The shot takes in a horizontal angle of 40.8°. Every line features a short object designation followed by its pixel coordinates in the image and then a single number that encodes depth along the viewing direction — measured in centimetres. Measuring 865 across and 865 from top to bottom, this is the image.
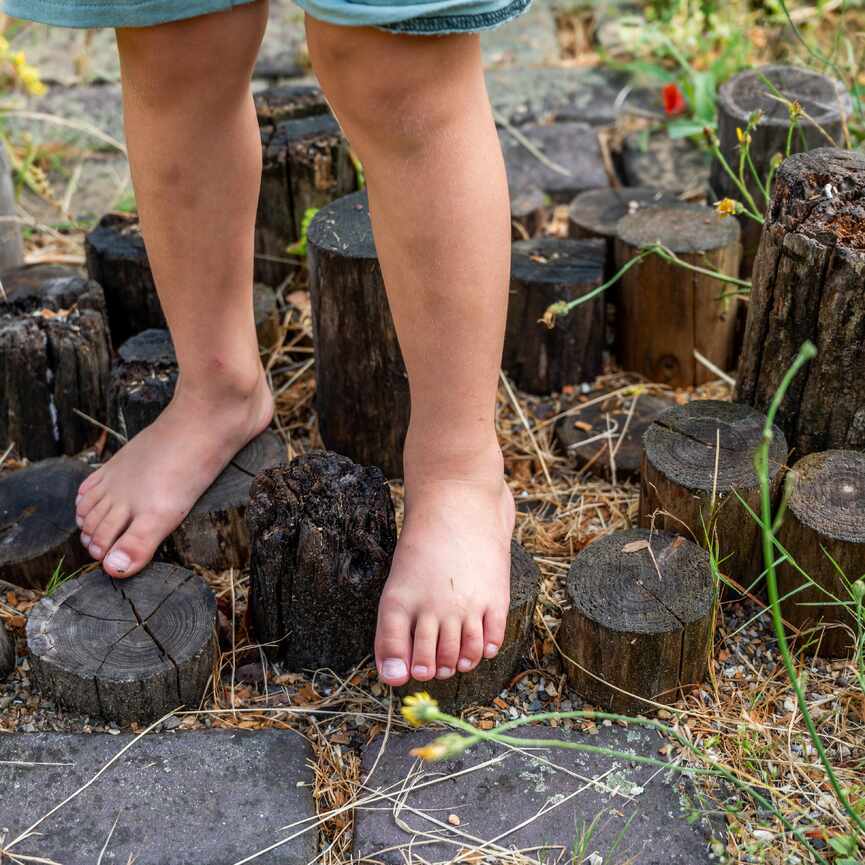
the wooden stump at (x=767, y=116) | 258
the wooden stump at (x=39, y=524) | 195
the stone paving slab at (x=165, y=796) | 152
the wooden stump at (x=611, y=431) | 224
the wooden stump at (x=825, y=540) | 172
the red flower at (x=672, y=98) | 331
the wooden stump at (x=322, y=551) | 172
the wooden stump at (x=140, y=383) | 212
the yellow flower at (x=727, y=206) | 193
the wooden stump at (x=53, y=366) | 221
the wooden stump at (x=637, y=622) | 167
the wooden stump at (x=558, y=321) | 236
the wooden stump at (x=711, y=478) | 182
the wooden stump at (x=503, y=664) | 171
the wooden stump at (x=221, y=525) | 197
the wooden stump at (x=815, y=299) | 180
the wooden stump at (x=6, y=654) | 179
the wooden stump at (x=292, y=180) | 260
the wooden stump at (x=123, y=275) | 245
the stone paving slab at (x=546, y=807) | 152
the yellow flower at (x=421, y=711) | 104
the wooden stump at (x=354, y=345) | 207
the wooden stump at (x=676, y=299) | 239
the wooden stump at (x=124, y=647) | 168
